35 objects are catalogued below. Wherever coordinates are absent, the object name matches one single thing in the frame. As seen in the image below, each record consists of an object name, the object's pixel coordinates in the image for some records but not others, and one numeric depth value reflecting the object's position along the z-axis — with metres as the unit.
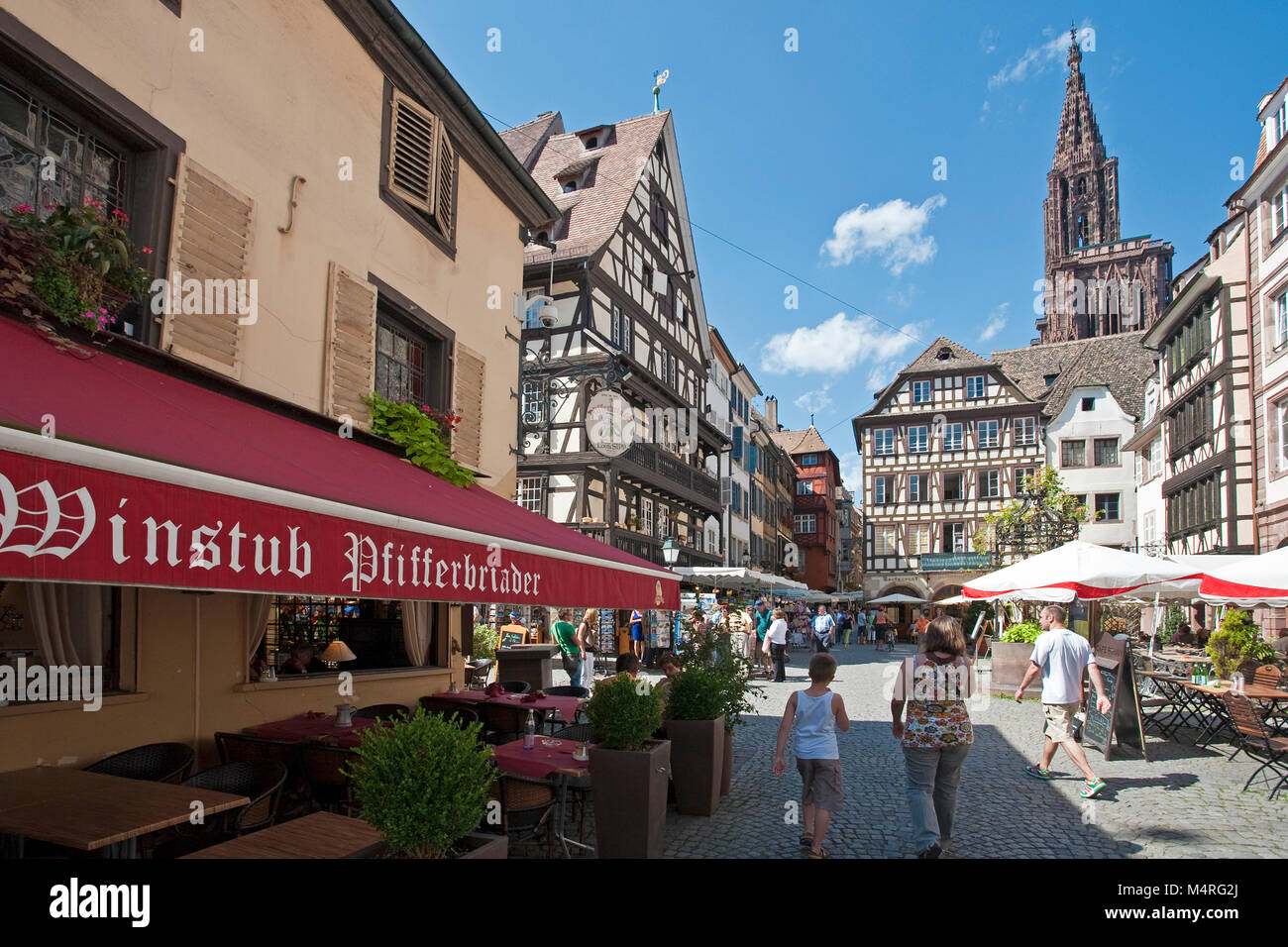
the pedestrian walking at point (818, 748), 6.02
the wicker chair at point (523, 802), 5.53
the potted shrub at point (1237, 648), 13.17
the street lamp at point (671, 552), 21.14
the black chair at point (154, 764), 5.45
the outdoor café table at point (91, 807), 3.92
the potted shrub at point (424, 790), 3.37
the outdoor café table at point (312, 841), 3.68
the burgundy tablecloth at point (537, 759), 5.96
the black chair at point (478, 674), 13.70
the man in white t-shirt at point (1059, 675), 8.62
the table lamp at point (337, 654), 8.38
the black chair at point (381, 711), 8.18
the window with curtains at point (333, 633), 8.15
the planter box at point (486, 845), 3.43
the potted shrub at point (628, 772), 5.57
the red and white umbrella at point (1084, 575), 11.05
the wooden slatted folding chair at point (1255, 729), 8.04
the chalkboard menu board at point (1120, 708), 10.02
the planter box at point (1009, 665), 16.27
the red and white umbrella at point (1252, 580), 8.73
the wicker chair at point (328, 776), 5.66
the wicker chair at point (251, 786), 4.87
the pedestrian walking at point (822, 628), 25.08
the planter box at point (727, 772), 8.02
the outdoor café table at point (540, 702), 8.74
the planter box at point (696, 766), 7.30
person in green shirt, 14.08
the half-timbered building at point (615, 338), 20.89
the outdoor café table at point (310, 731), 6.51
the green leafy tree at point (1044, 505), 22.89
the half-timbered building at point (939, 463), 43.62
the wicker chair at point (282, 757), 5.87
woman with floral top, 5.84
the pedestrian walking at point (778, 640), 19.36
